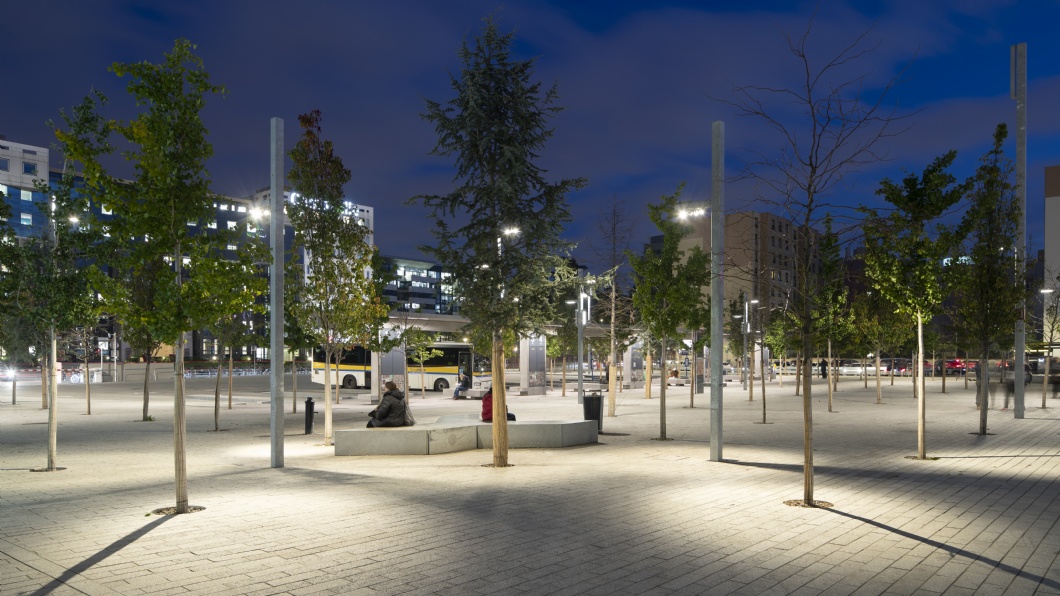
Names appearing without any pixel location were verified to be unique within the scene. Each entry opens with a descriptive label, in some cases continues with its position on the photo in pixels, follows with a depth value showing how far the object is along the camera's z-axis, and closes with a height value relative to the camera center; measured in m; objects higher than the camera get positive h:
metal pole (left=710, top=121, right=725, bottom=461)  13.38 +0.58
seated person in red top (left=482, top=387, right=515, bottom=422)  16.92 -1.94
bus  44.31 -2.80
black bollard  19.80 -2.50
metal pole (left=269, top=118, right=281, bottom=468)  13.09 +0.36
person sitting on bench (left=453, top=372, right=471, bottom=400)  38.72 -3.35
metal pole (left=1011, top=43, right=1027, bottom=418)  22.58 +4.94
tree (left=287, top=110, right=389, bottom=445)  17.38 +1.80
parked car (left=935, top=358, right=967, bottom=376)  68.00 -4.33
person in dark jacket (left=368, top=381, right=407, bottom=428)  16.47 -1.94
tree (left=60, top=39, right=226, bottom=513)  9.15 +1.49
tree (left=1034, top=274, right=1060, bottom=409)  33.09 +0.20
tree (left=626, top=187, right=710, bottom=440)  18.92 +0.99
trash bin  19.30 -2.16
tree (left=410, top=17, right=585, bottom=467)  12.92 +1.93
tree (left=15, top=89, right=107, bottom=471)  12.95 +0.75
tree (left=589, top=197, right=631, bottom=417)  25.92 +0.60
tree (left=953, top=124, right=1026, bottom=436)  19.06 +1.43
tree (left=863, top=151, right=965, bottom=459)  14.23 +1.29
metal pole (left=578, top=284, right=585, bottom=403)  32.97 -0.47
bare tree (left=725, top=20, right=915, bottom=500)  9.50 +0.90
